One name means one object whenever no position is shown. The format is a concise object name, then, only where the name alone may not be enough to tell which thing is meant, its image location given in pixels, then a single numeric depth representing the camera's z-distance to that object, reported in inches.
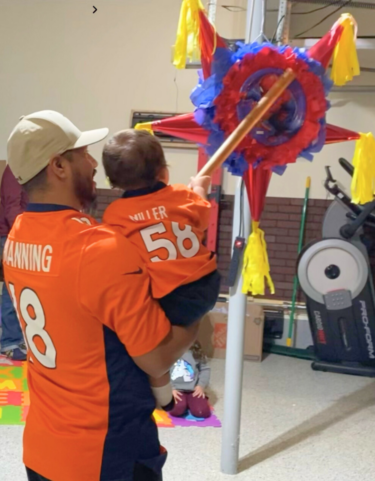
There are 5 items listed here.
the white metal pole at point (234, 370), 91.0
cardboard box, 159.6
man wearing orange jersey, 41.2
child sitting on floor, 118.4
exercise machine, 147.6
